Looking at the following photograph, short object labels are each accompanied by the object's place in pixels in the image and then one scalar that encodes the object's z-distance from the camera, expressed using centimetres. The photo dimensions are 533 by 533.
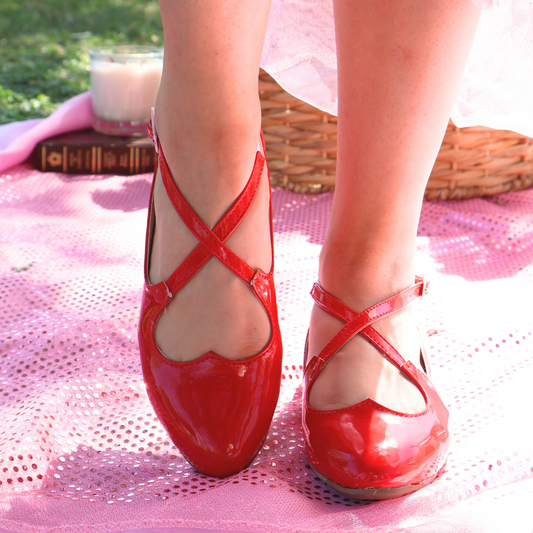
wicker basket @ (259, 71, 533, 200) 144
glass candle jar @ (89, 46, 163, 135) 163
